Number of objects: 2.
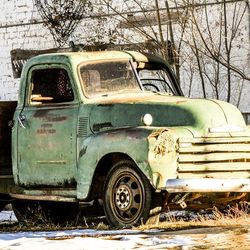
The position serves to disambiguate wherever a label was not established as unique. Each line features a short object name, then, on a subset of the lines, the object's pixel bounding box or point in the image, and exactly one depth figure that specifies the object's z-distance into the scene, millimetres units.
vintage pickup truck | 17984
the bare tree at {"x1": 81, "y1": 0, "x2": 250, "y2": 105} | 35375
